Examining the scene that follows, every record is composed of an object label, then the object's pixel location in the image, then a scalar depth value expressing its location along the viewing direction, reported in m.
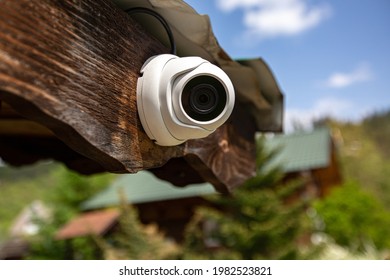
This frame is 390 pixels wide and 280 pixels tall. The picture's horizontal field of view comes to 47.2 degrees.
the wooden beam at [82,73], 0.58
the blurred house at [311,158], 10.27
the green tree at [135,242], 6.75
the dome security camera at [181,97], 0.82
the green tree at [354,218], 8.74
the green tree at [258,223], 6.70
